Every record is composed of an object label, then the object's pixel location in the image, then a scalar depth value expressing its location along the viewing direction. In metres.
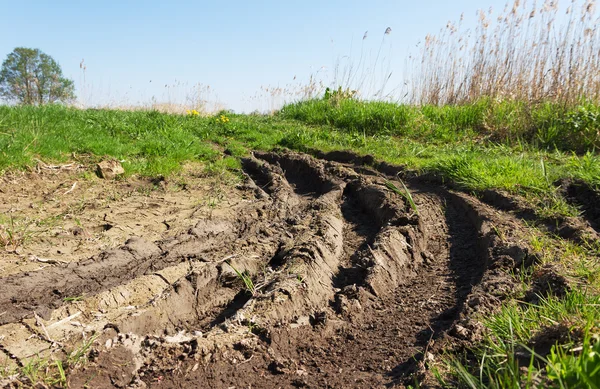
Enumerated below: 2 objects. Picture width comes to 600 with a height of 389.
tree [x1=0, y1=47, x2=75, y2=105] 25.33
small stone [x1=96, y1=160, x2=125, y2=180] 5.60
